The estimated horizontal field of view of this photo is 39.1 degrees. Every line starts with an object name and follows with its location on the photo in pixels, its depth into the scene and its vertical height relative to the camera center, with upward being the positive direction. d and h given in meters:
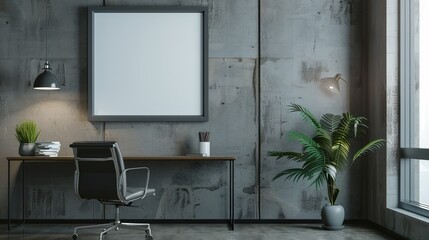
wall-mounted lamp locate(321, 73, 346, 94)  6.67 +0.48
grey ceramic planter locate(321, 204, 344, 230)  6.20 -0.93
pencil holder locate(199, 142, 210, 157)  6.42 -0.24
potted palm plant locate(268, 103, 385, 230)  6.12 -0.29
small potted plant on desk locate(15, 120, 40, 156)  6.29 -0.14
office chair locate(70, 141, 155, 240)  5.33 -0.45
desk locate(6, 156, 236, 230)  6.06 -0.34
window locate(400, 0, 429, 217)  5.56 +0.20
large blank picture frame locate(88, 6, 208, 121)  6.68 +0.69
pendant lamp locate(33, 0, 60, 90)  6.36 +0.46
